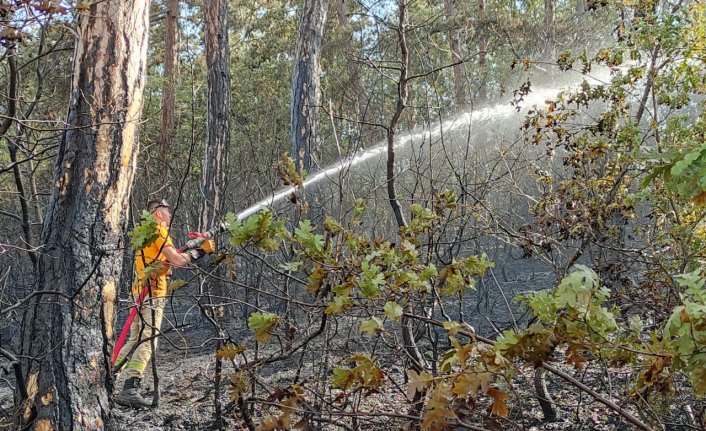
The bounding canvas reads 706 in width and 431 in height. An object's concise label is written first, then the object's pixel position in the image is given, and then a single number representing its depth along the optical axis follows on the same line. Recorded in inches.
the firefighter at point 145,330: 191.2
